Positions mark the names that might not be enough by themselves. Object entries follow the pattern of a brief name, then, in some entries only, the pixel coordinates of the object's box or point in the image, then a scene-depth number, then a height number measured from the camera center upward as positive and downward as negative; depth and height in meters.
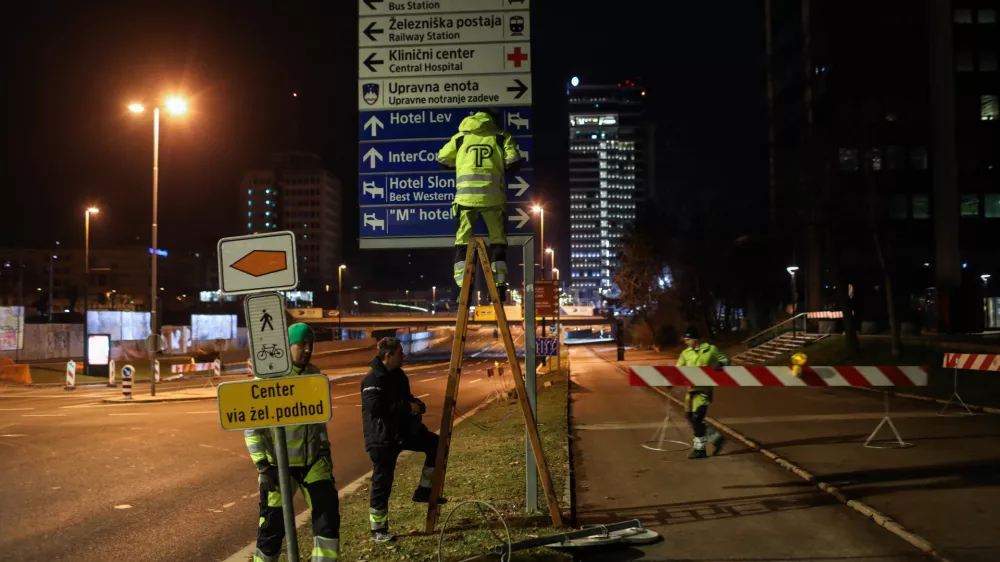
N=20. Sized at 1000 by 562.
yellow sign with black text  4.56 -0.58
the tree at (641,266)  54.56 +2.31
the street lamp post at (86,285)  35.00 +1.30
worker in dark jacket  6.59 -1.07
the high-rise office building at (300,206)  170.12 +22.08
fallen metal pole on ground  6.07 -1.99
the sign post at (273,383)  4.55 -0.47
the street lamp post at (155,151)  24.17 +5.46
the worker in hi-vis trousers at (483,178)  7.09 +1.15
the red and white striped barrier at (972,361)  12.66 -1.21
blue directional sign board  7.68 +2.10
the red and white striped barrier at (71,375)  29.14 -2.62
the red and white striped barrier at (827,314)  36.03 -0.92
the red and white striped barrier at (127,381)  23.97 -2.32
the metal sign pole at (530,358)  7.31 -0.56
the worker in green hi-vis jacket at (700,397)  10.59 -1.39
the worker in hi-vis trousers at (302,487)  5.07 -1.24
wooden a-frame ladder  6.78 -0.79
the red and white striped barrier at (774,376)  8.95 -0.97
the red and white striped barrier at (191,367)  32.25 -2.66
